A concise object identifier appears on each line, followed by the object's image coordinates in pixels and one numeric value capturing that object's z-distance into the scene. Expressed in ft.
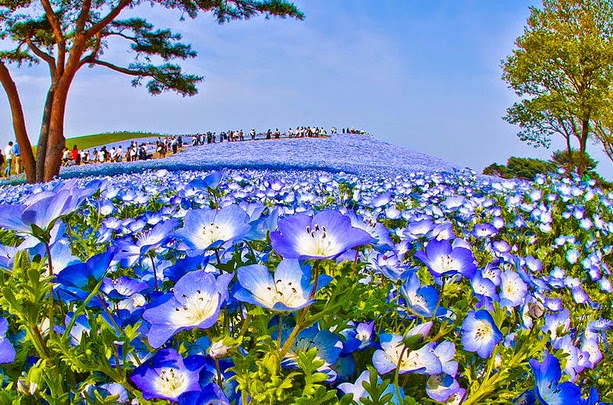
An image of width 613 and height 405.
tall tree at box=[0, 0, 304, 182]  37.71
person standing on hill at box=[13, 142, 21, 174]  58.39
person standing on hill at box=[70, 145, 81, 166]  71.30
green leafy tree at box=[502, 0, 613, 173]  64.13
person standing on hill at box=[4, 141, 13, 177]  57.80
